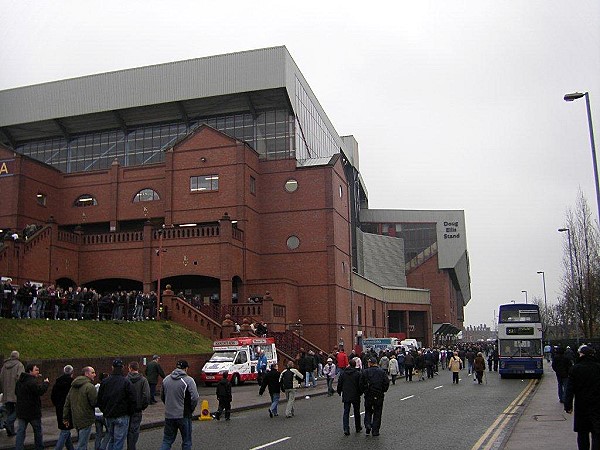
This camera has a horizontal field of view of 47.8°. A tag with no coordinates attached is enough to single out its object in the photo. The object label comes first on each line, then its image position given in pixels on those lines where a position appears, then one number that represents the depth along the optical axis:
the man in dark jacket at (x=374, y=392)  15.03
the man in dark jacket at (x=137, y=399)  12.19
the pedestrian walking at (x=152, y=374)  22.25
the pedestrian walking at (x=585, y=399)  10.09
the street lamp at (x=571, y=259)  44.80
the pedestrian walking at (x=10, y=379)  15.04
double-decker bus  36.69
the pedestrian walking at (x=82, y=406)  11.27
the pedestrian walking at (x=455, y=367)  33.91
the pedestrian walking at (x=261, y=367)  31.91
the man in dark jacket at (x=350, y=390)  15.41
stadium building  45.62
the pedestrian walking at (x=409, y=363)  38.06
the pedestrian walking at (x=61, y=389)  12.80
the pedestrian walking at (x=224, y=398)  19.39
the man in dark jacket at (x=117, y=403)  11.31
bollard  19.48
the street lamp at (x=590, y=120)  24.33
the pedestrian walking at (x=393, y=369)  34.78
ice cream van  31.17
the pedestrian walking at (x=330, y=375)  28.44
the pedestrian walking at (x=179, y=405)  11.60
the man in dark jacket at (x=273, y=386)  20.05
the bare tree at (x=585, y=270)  46.20
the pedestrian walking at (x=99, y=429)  12.62
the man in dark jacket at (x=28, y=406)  12.71
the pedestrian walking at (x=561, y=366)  21.80
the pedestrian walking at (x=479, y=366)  32.47
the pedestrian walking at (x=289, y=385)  19.86
